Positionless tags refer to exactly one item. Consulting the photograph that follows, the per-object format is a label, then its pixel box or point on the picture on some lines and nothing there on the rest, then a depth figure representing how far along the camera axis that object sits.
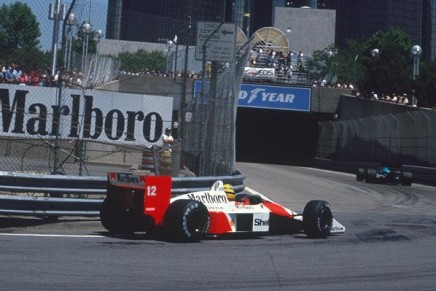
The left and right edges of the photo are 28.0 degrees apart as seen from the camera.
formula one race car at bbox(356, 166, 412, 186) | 32.88
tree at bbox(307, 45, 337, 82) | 69.94
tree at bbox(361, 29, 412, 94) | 50.31
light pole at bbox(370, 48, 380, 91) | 49.50
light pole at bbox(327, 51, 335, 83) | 69.61
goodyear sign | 48.78
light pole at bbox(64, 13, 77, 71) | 15.74
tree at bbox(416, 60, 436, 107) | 43.59
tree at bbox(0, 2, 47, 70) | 15.82
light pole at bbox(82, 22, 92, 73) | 16.38
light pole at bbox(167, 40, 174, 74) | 20.59
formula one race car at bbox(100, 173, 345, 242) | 12.27
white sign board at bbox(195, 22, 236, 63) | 18.14
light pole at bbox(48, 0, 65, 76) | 15.59
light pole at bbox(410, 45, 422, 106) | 39.34
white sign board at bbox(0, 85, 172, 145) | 18.97
